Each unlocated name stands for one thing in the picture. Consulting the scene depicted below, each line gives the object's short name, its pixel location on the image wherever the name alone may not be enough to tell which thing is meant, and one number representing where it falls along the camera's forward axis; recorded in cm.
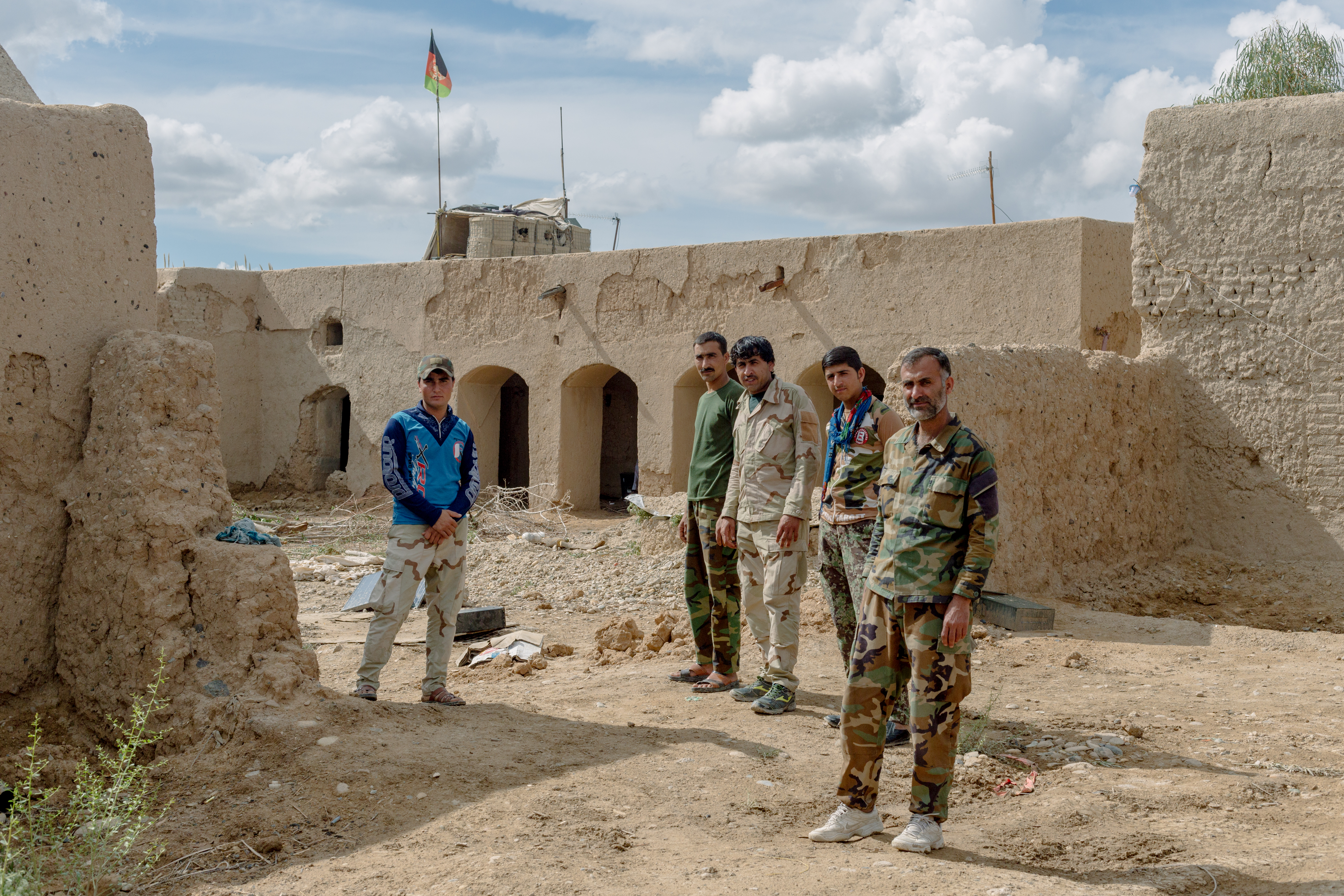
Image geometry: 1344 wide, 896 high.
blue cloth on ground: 480
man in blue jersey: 500
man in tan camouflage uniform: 510
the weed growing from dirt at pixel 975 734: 471
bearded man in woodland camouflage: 348
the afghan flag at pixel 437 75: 1691
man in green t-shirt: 556
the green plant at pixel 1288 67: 1978
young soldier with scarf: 461
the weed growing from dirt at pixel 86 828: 322
